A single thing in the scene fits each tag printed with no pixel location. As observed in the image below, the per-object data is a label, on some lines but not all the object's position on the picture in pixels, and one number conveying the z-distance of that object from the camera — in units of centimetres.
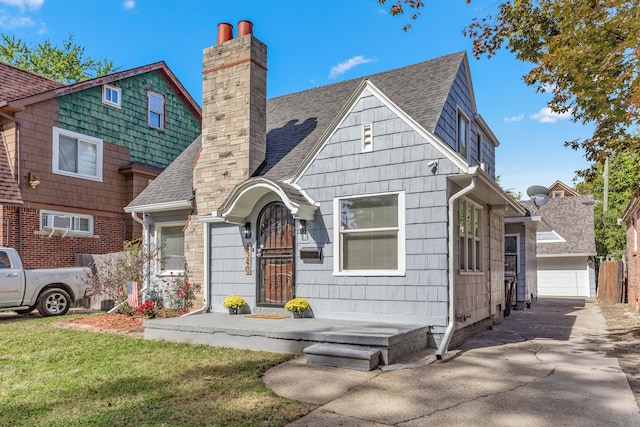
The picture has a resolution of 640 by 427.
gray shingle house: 740
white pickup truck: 1061
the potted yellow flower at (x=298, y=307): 823
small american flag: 1029
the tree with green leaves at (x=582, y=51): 620
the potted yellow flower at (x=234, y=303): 905
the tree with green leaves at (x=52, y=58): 2680
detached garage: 2262
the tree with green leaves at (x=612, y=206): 3077
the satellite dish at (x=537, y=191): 1916
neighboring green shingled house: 1354
